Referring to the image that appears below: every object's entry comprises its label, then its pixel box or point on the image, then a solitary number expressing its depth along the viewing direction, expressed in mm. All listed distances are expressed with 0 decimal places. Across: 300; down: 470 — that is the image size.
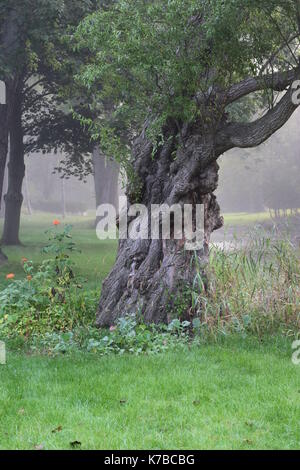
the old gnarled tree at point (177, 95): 16844
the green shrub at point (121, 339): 15820
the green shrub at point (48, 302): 18281
